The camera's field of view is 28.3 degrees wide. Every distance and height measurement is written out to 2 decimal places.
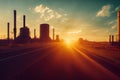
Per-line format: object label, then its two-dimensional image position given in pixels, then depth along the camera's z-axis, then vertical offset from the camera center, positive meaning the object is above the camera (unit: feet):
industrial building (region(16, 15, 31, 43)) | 273.46 +2.94
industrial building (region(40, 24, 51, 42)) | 430.20 +11.80
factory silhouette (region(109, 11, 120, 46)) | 128.98 -0.59
